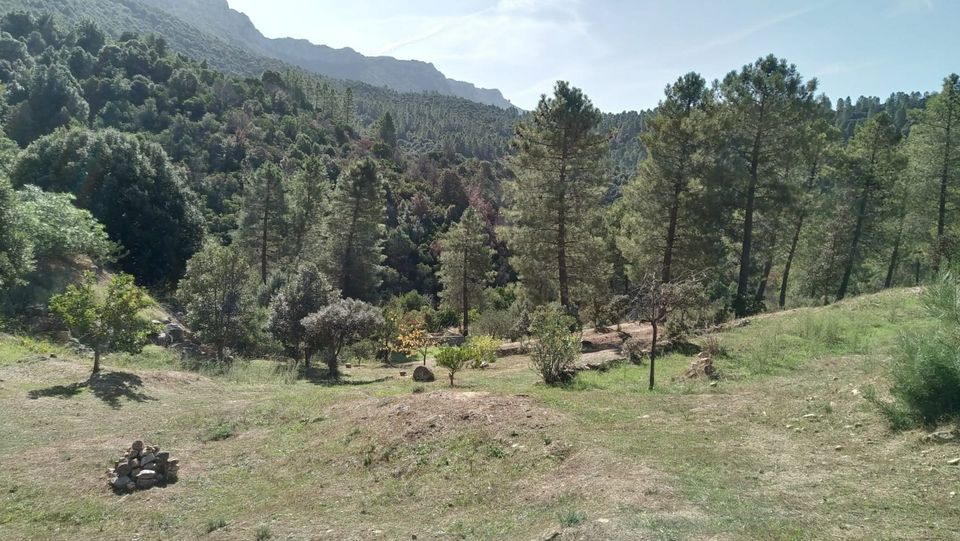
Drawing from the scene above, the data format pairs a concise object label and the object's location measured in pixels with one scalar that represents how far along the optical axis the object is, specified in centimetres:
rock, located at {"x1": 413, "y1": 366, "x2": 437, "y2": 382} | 1948
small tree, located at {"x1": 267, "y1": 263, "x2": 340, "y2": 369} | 2394
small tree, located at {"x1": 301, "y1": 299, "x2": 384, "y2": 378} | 2192
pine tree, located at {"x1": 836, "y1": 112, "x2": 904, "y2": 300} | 3069
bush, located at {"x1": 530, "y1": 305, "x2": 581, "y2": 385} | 1566
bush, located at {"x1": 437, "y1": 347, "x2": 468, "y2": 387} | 1683
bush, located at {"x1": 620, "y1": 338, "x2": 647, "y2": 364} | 1878
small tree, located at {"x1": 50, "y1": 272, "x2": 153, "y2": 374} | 1573
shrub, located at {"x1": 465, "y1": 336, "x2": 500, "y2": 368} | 2098
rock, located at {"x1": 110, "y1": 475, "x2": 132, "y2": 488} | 978
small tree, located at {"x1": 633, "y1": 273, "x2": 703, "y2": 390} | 1431
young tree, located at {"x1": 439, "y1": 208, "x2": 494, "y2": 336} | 4191
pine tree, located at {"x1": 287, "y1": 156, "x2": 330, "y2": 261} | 4403
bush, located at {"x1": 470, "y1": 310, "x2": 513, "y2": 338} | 3403
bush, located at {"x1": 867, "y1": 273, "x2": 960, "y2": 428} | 882
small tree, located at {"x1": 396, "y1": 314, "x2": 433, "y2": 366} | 2569
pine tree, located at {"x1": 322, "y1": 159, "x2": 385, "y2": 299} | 3988
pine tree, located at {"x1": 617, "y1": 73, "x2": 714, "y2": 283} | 2542
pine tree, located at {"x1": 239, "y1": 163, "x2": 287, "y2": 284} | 4072
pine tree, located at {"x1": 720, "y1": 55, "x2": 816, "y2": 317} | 2542
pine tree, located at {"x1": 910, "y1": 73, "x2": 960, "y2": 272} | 2739
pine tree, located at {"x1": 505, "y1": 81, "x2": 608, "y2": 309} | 2709
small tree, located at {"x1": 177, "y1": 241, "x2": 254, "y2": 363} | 2352
